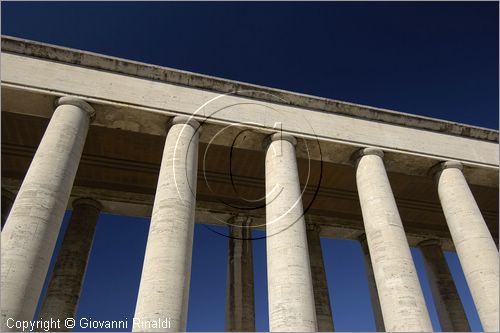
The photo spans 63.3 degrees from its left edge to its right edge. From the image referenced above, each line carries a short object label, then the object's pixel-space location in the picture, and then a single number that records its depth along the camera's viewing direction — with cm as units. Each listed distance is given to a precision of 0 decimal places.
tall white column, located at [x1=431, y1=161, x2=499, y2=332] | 2610
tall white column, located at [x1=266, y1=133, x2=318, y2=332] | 2168
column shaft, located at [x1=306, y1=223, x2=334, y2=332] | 3508
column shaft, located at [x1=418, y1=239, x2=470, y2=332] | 3919
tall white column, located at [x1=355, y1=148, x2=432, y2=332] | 2344
